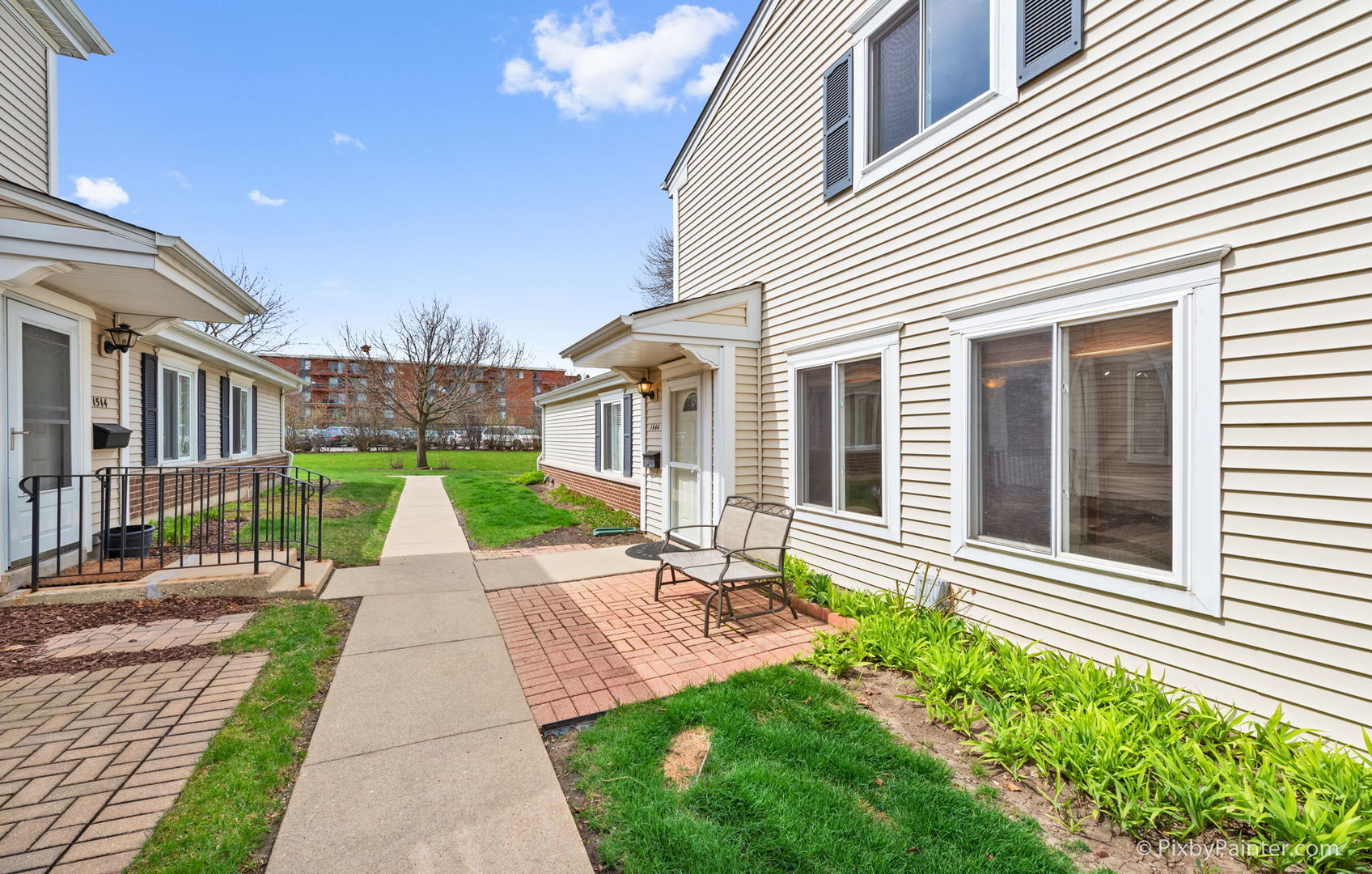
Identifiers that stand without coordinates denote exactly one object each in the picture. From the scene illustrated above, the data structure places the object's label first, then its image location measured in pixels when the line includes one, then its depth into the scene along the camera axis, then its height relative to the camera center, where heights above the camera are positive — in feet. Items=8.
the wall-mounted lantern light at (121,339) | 19.97 +3.48
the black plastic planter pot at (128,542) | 18.94 -3.75
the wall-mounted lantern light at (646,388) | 26.96 +2.38
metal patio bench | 14.89 -3.63
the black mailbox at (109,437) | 19.77 -0.08
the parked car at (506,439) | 111.55 -0.44
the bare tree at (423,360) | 74.74 +10.50
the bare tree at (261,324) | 75.66 +16.22
